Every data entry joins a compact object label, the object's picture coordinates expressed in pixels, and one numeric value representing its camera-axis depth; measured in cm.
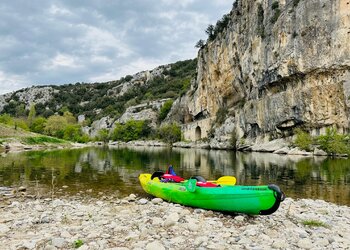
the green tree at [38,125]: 12662
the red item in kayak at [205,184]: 1171
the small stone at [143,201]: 1312
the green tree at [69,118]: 14388
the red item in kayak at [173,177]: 1578
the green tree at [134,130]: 11350
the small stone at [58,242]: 734
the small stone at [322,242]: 792
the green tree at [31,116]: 13762
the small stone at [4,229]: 861
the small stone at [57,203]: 1241
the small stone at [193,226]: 885
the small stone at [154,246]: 713
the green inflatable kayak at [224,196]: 962
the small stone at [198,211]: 1107
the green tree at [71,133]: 11932
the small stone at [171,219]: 916
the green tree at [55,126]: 12181
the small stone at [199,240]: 773
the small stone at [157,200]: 1329
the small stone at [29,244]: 725
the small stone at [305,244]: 775
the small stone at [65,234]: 808
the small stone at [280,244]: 764
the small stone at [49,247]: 715
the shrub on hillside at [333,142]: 4603
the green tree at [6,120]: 10364
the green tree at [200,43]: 9566
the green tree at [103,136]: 12288
